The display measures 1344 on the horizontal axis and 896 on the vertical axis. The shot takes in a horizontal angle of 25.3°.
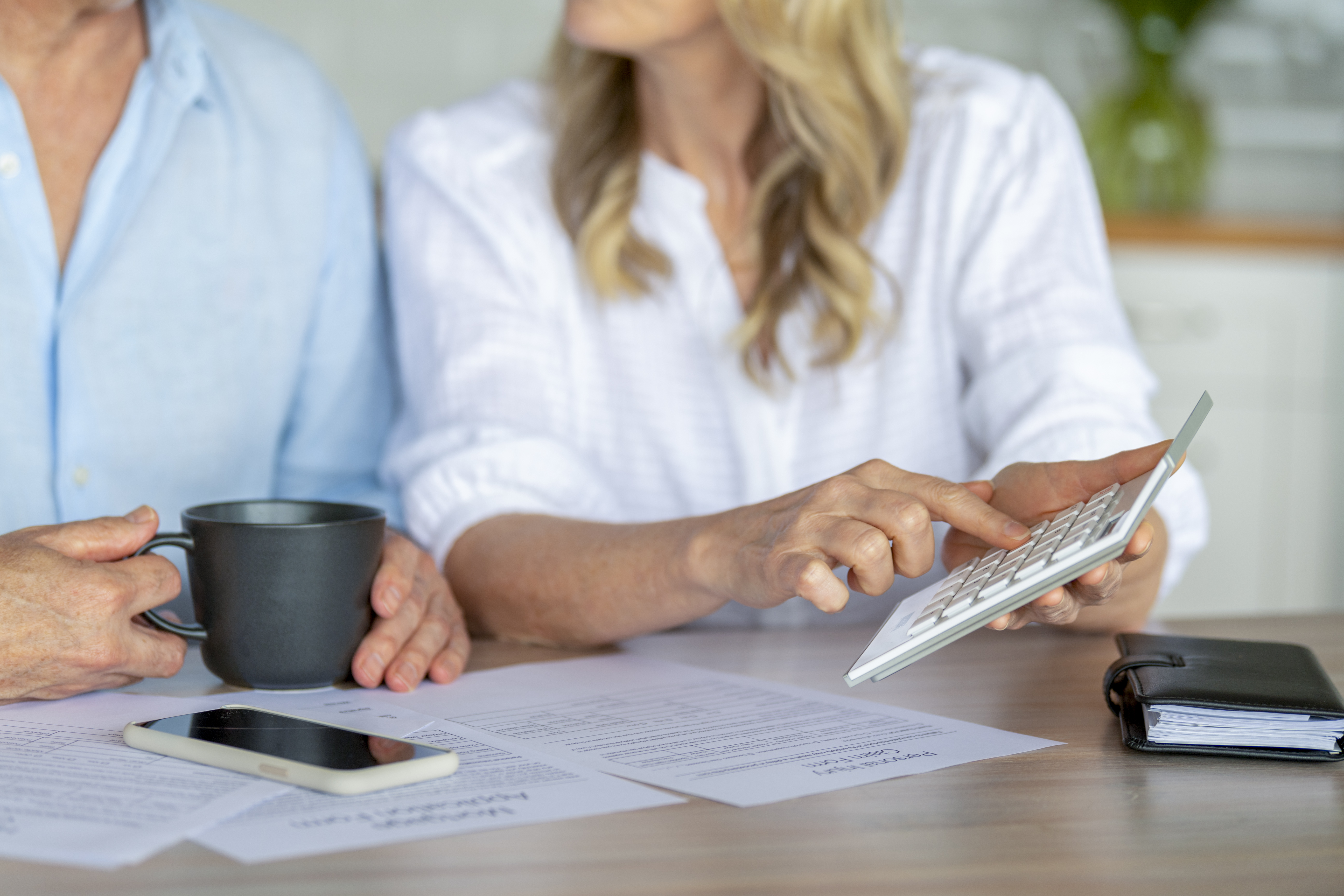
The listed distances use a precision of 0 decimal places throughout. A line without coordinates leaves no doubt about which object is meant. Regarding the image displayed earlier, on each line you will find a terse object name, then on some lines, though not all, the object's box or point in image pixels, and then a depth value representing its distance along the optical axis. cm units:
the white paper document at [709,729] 129
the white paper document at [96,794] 120
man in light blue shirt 170
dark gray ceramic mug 141
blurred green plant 371
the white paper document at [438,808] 120
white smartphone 126
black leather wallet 132
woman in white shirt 178
